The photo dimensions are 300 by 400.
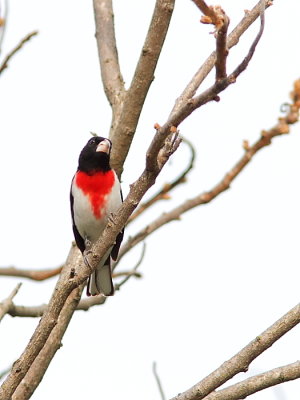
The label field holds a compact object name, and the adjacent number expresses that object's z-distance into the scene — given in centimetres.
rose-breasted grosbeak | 1294
